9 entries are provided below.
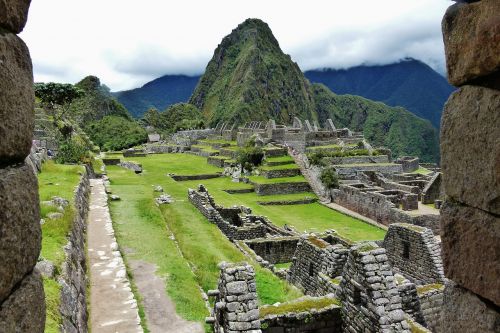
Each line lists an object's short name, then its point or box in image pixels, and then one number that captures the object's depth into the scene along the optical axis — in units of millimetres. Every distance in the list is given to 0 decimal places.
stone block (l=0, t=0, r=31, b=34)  2176
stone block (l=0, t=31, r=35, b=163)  2113
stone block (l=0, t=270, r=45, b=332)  2125
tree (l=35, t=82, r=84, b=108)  35562
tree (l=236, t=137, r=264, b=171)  46075
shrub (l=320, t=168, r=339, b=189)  39625
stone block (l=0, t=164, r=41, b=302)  2082
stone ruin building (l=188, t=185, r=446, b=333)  6297
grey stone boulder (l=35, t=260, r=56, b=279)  6496
